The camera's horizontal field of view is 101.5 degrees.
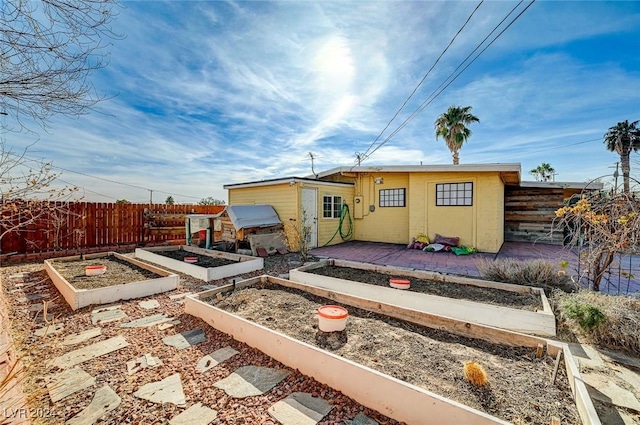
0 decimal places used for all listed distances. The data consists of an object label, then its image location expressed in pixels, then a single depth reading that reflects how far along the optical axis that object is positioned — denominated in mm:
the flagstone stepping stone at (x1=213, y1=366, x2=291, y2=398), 2162
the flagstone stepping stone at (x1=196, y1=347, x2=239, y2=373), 2509
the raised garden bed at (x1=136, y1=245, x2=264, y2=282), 5570
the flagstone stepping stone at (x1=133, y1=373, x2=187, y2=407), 2055
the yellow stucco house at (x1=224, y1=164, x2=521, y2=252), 8164
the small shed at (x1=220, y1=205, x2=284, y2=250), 8047
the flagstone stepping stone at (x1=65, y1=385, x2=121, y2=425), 1850
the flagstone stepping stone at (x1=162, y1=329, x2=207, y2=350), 2936
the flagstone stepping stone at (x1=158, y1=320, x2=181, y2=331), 3373
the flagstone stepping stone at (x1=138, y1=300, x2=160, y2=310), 4051
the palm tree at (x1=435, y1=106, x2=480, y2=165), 15852
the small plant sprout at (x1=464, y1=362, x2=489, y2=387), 2014
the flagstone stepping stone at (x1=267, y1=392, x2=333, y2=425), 1847
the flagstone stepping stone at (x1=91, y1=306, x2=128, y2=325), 3523
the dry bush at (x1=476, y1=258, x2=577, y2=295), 4348
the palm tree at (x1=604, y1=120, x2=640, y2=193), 13652
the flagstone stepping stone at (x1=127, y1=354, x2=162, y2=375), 2461
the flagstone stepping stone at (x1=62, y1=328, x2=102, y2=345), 2967
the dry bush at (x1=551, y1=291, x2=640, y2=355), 2822
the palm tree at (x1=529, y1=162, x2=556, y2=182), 24864
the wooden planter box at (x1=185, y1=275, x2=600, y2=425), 1695
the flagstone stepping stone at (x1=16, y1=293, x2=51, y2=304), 4262
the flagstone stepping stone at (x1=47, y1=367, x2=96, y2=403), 2117
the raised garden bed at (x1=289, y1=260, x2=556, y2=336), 3256
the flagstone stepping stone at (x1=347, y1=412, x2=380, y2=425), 1834
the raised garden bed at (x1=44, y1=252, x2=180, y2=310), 4066
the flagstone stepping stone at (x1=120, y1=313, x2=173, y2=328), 3417
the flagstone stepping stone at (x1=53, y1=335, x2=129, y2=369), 2566
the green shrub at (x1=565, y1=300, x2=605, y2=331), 2971
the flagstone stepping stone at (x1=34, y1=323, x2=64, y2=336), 3180
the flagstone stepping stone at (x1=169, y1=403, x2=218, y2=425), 1831
